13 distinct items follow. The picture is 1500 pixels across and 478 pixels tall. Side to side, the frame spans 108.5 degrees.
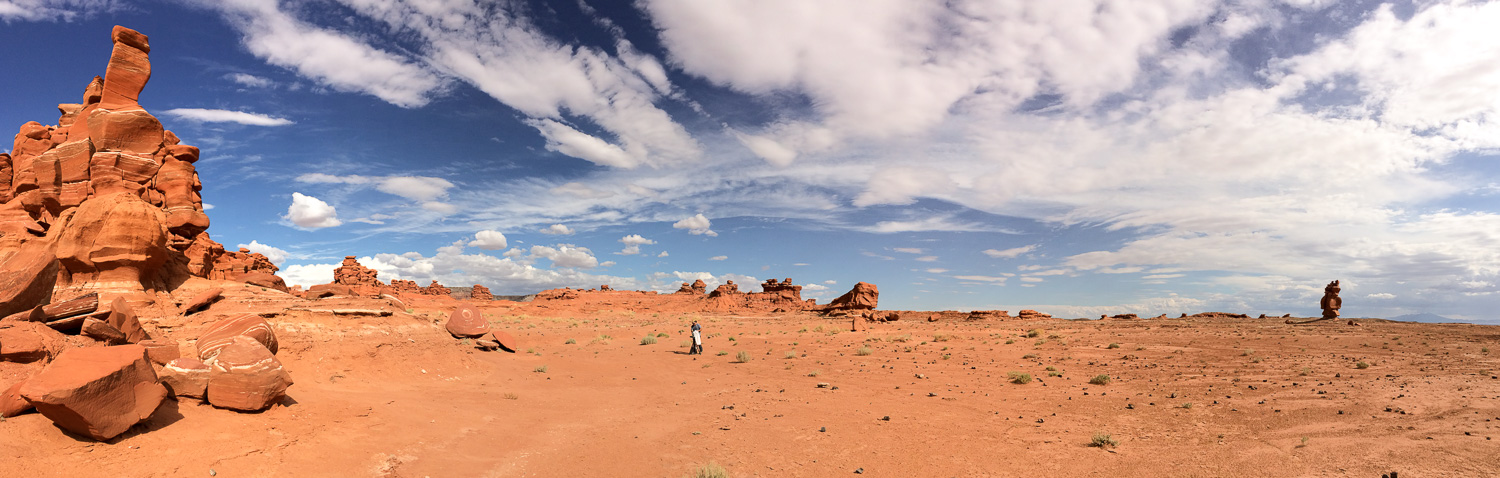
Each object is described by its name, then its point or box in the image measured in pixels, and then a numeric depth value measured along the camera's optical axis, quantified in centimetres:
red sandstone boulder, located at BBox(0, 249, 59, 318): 888
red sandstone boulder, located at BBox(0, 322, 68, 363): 759
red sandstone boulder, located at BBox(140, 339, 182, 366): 878
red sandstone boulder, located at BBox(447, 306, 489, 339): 2131
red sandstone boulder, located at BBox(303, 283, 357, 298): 2058
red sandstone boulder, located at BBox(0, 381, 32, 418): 635
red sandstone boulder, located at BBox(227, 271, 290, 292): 2243
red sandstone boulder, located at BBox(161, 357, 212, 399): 814
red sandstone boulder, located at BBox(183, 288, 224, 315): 1393
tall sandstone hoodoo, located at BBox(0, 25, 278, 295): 1395
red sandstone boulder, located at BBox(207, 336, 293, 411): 827
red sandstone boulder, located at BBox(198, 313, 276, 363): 960
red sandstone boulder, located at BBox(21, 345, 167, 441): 604
